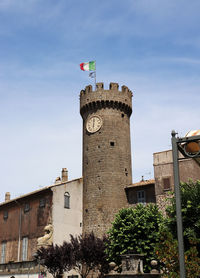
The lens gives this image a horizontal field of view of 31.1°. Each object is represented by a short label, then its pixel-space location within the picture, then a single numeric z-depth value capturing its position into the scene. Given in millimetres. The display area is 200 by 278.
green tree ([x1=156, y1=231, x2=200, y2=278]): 14773
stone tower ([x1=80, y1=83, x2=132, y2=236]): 36844
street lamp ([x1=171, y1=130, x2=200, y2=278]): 8840
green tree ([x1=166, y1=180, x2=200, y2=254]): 23391
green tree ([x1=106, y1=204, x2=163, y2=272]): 29062
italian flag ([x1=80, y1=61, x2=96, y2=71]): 42688
